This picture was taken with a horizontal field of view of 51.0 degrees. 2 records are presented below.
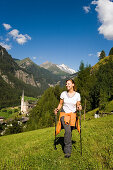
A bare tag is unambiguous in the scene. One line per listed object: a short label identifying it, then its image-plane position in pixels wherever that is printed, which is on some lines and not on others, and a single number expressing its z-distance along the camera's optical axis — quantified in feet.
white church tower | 473.75
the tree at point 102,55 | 445.78
